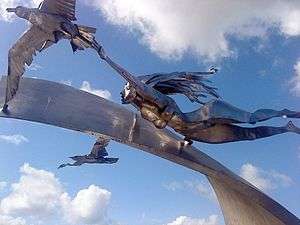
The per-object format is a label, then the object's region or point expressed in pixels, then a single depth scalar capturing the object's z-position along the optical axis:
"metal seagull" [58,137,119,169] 6.91
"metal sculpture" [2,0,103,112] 5.24
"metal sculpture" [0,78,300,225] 5.90
